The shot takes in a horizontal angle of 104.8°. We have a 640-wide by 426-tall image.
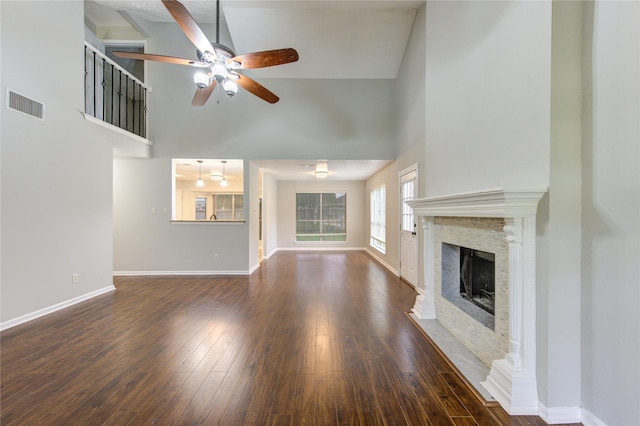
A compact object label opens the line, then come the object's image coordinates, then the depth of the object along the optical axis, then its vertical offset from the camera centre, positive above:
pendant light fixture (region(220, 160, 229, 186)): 7.57 +1.01
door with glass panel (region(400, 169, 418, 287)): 4.07 -0.35
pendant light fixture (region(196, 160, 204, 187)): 6.47 +1.20
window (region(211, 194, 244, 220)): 10.13 +0.33
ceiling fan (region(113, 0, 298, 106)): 2.46 +1.66
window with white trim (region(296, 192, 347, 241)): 8.61 -0.05
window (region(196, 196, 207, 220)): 10.00 +0.20
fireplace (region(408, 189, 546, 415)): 1.55 -0.54
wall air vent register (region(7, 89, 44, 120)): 2.71 +1.23
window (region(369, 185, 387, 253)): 6.46 -0.10
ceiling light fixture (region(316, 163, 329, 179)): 5.60 +1.03
